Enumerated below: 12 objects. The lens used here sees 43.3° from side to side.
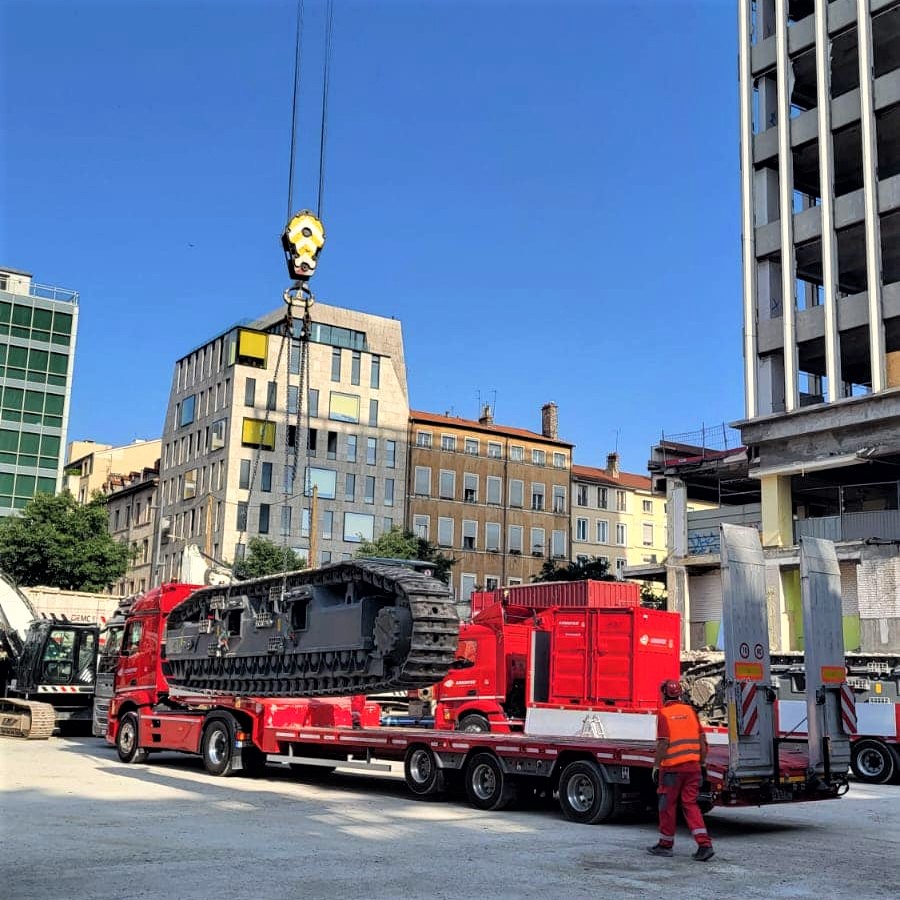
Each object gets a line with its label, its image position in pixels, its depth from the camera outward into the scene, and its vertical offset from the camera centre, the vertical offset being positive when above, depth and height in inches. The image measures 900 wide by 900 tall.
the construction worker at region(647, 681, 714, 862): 482.0 -34.8
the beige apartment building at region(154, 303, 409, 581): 2763.3 +578.8
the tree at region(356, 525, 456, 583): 2448.3 +279.9
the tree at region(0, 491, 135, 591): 1943.9 +206.1
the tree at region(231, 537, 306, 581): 2390.5 +237.2
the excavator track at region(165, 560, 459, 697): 633.0 +14.8
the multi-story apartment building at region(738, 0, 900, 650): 1449.3 +566.7
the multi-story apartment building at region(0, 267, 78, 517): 3218.5 +779.8
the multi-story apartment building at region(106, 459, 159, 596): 3112.7 +434.3
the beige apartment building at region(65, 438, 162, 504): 3636.8 +655.3
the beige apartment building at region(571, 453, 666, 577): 3388.3 +499.1
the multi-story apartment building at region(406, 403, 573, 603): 3046.3 +495.7
